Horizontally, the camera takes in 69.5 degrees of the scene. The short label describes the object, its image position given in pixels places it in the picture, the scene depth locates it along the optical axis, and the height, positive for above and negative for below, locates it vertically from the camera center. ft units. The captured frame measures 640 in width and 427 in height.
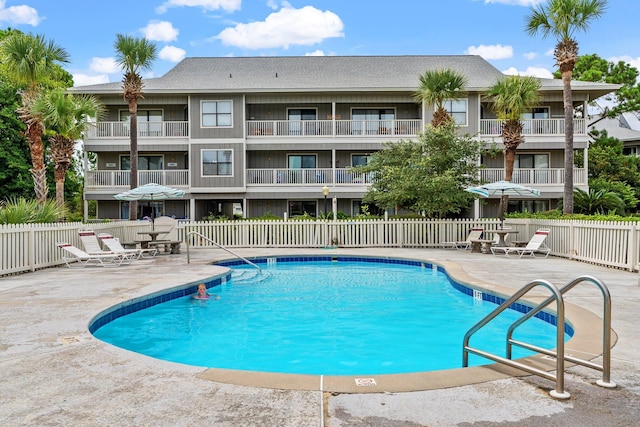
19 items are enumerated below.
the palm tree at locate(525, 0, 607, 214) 55.21 +22.25
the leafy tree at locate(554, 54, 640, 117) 103.04 +29.72
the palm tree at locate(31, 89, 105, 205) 55.47 +11.19
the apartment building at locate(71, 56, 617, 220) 79.20 +12.37
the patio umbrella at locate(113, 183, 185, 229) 52.21 +1.87
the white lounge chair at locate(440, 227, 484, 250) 55.33 -3.61
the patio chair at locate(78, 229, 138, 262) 41.21 -3.08
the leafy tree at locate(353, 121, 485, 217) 57.11 +4.26
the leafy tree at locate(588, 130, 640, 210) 93.35 +8.20
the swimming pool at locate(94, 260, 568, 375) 19.42 -6.20
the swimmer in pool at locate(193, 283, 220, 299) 29.19 -5.37
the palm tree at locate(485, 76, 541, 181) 64.13 +14.58
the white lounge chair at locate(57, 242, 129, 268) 38.53 -4.35
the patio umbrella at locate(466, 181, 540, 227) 51.70 +2.08
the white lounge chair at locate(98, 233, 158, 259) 42.24 -3.38
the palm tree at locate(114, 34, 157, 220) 62.23 +19.97
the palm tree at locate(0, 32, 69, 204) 53.72 +16.67
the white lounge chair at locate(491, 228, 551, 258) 46.21 -4.07
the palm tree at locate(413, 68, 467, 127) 66.03 +17.40
